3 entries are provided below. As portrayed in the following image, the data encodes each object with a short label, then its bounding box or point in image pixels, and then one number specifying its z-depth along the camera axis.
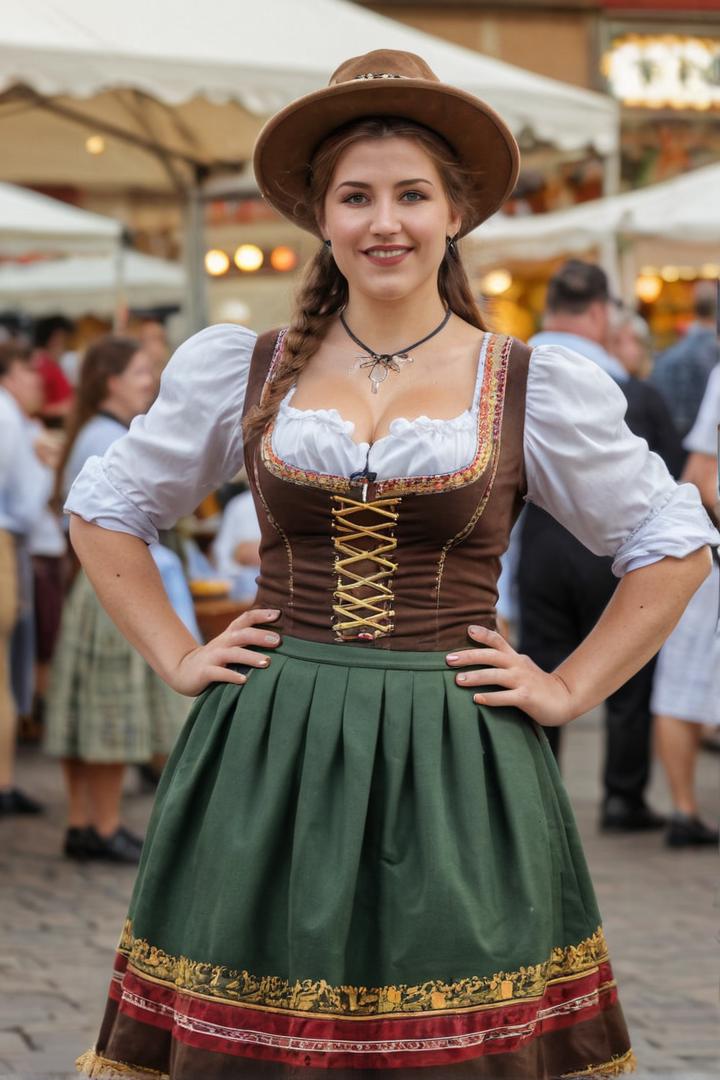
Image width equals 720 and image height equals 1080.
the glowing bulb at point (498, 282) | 14.57
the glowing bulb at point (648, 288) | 15.30
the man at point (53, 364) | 11.58
